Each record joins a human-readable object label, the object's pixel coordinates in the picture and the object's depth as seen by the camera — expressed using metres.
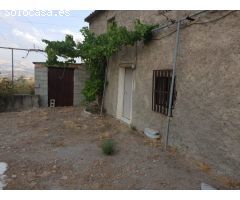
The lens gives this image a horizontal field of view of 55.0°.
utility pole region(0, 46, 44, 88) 10.24
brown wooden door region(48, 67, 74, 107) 11.30
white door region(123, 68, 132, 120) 7.83
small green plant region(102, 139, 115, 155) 5.02
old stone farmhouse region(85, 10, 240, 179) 3.80
